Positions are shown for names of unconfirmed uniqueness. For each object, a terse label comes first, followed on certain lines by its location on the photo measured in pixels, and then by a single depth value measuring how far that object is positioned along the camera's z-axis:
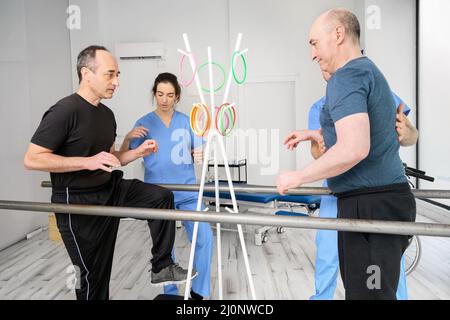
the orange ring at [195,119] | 1.95
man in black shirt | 1.78
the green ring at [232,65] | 1.89
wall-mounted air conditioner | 6.09
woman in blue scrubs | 2.68
